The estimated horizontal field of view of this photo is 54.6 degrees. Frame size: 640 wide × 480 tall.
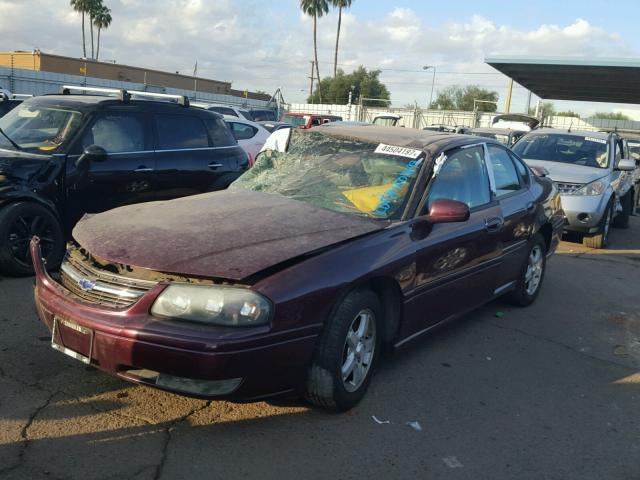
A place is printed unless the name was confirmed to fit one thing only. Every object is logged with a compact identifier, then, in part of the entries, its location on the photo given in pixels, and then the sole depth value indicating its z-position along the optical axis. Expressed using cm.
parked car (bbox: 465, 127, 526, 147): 1524
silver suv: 924
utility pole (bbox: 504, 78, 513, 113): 3042
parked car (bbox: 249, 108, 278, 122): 2653
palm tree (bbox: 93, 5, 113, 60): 6506
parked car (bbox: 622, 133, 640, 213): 1338
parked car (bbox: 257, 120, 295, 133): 1888
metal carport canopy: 2373
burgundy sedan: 305
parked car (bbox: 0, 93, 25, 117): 1024
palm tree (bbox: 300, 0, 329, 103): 5488
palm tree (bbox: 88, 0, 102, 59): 6386
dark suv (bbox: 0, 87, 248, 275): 571
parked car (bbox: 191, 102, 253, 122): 1871
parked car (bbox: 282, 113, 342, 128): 2410
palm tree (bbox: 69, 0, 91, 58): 6331
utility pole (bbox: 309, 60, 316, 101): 7031
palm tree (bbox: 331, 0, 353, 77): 5569
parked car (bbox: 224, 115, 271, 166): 1191
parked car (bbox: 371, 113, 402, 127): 2719
